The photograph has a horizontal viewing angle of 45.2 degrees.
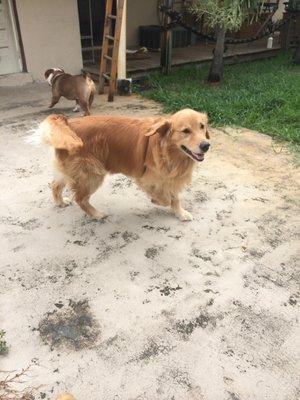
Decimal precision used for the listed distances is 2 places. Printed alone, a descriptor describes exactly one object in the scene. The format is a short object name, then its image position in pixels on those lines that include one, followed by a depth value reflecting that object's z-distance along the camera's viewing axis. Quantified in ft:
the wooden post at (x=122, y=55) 20.84
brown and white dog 17.88
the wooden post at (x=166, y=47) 24.24
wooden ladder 19.62
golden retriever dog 8.88
